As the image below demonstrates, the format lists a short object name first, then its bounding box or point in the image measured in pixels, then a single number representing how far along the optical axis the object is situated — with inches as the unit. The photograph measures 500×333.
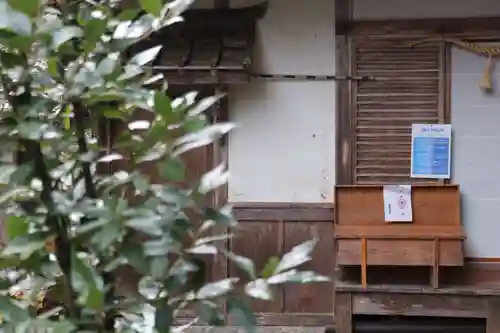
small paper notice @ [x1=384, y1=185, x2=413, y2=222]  340.2
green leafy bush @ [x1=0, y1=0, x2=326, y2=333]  74.7
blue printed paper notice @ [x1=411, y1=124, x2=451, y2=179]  338.6
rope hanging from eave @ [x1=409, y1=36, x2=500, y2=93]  335.3
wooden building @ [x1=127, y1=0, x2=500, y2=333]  339.3
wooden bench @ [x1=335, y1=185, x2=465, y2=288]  318.7
